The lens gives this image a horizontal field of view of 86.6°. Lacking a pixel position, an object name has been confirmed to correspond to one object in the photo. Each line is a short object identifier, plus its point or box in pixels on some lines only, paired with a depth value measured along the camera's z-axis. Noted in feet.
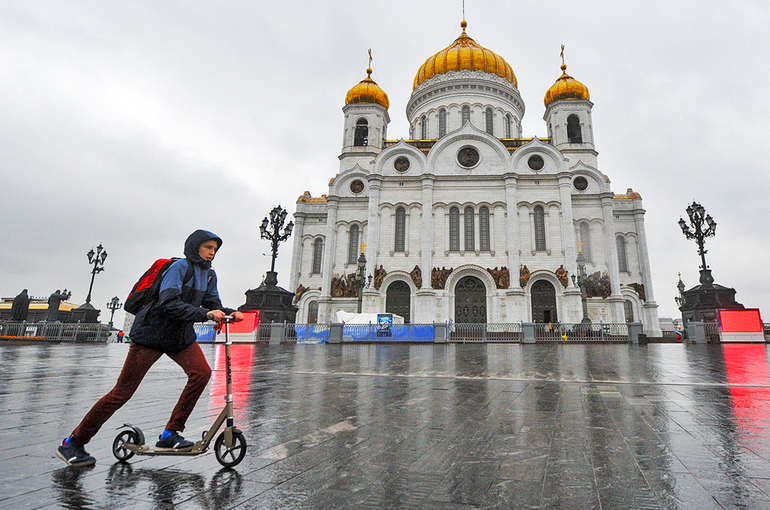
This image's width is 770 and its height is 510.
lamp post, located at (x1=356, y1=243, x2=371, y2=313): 72.64
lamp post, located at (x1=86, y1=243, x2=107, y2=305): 80.15
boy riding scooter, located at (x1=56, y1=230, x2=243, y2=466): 8.23
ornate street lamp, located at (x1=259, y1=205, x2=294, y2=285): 68.64
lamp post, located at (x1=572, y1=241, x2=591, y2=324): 80.92
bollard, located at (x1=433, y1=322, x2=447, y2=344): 69.10
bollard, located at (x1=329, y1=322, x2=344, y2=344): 67.40
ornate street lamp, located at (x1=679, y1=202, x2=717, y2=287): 69.46
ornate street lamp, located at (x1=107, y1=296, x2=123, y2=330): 139.78
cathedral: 92.68
